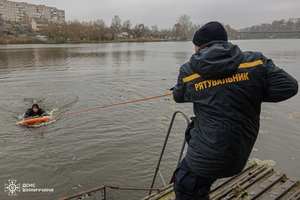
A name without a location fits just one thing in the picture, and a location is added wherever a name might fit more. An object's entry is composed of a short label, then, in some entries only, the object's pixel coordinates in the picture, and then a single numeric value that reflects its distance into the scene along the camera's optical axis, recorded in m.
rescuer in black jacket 2.03
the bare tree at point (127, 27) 138.25
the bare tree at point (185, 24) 153.25
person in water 10.15
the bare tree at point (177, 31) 146.38
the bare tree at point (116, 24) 145.93
